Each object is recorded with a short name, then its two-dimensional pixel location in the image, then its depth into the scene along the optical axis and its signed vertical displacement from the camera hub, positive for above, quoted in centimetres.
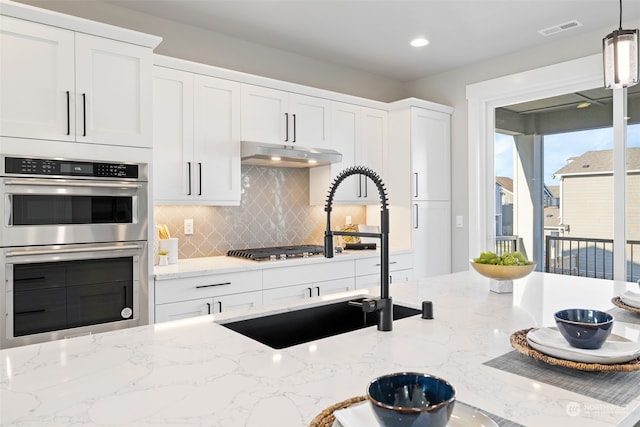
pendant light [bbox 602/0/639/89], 171 +61
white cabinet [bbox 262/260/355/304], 317 -51
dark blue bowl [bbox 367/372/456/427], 60 -27
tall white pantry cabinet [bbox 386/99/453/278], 421 +34
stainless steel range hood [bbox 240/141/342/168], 326 +46
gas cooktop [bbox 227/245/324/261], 325 -29
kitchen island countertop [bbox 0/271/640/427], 80 -36
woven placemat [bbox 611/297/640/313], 149 -32
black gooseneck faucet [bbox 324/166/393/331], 135 -14
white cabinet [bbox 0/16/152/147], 226 +72
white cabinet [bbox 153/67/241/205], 298 +54
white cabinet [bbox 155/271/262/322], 271 -52
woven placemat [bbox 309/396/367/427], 74 -35
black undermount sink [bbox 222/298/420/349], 154 -41
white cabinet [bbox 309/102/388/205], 399 +60
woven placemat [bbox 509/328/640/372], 96 -34
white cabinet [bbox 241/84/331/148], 341 +80
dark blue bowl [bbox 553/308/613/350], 100 -27
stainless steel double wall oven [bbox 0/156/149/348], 223 -17
